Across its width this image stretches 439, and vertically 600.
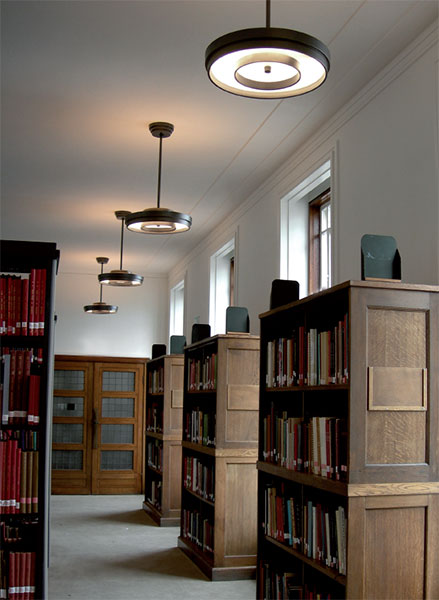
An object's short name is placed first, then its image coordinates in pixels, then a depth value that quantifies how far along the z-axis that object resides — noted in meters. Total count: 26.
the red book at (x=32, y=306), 4.06
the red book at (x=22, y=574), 3.96
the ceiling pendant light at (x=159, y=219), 6.04
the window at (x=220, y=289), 9.89
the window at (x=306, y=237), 6.70
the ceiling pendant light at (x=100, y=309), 11.44
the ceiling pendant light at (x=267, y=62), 3.10
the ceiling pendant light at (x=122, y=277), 9.05
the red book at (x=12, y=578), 3.94
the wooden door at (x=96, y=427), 12.04
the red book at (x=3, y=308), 4.02
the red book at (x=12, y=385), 4.02
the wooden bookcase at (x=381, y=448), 3.61
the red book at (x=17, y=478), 3.97
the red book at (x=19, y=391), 4.02
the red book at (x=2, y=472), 3.96
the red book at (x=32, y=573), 3.97
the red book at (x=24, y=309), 4.05
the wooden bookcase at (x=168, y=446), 8.74
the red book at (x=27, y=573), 3.96
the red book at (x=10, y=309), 4.05
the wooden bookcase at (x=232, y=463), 6.15
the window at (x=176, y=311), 13.11
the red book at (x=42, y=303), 4.07
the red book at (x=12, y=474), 3.96
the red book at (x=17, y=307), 4.05
